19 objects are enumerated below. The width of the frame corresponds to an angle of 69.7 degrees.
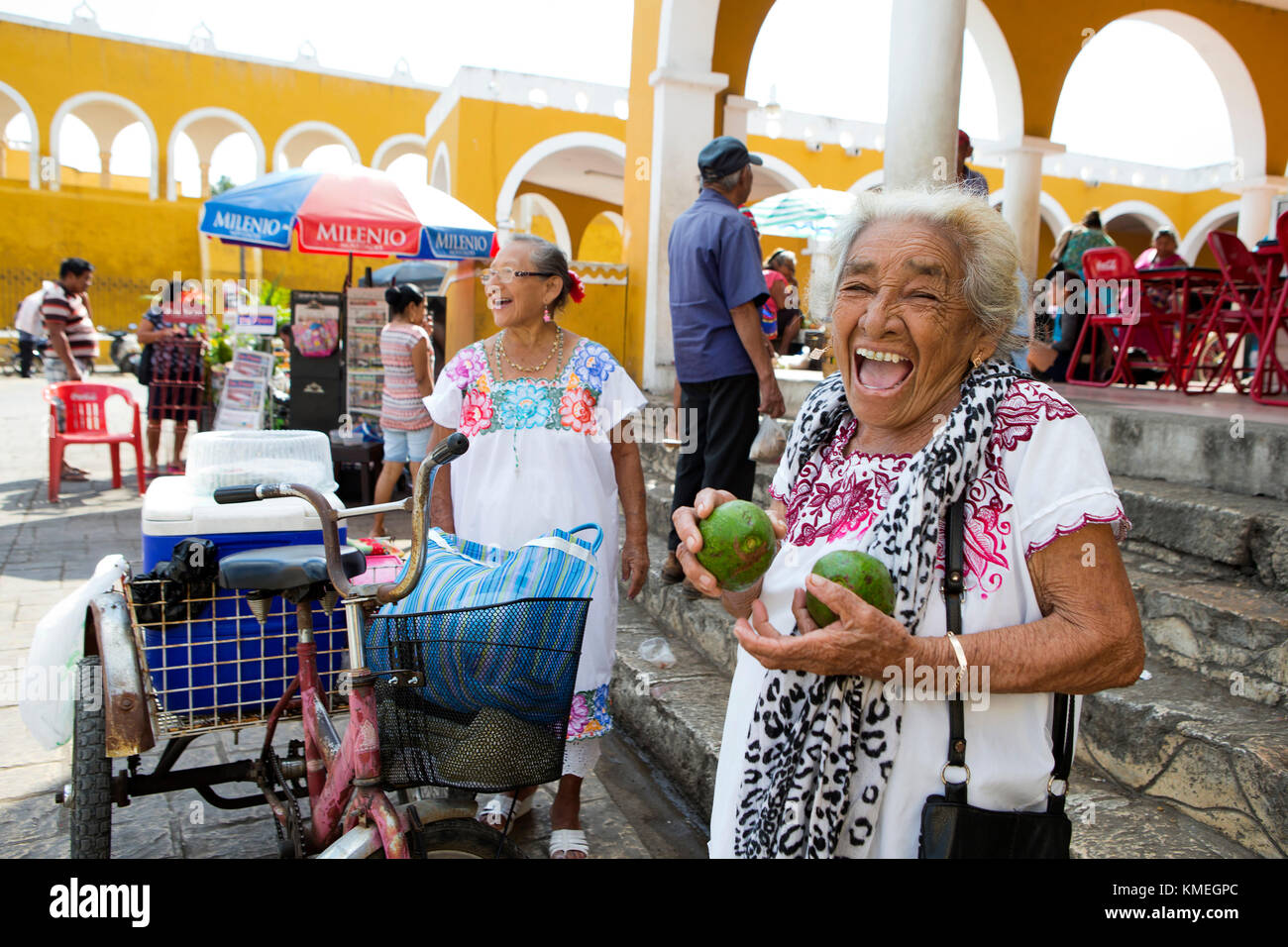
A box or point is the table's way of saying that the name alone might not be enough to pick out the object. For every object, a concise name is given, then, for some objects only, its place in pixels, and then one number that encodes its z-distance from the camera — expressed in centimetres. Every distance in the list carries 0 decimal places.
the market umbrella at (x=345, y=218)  743
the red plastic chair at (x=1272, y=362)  496
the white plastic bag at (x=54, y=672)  250
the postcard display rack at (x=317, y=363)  864
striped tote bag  192
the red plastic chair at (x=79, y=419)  784
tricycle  196
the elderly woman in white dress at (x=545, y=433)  291
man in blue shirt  406
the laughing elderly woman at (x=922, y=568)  137
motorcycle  1702
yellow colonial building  814
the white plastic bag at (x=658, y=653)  421
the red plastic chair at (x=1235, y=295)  550
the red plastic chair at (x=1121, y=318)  617
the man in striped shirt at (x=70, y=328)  841
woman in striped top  696
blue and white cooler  249
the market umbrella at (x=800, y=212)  1045
